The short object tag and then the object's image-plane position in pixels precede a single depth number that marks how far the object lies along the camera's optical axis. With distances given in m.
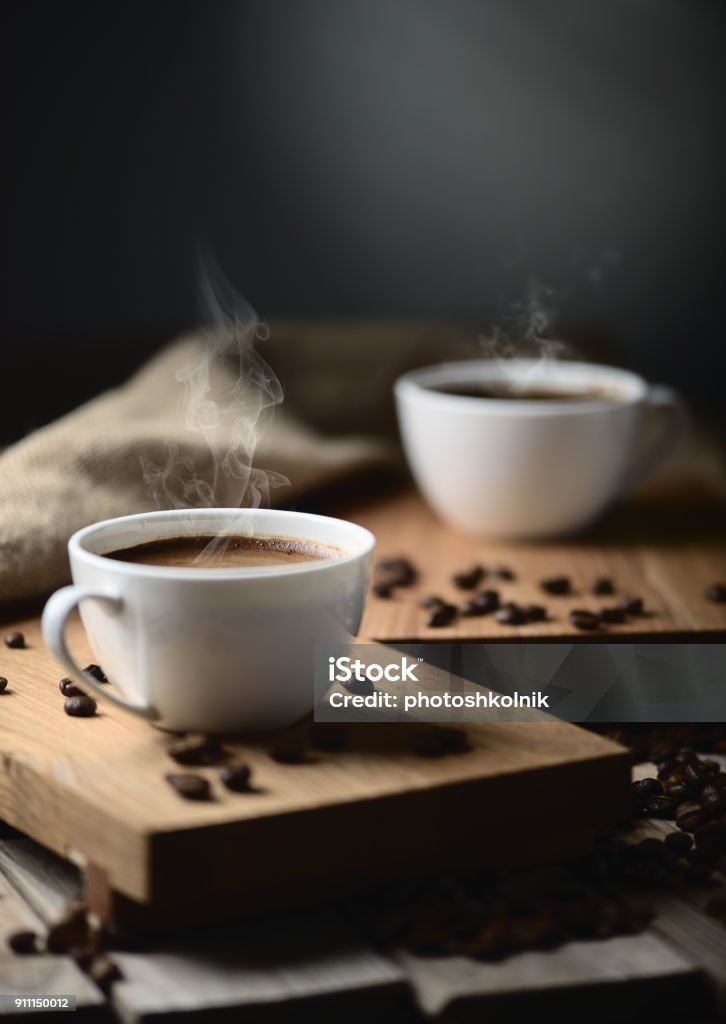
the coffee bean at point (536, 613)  1.11
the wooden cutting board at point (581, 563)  1.10
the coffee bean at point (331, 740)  0.97
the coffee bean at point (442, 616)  1.10
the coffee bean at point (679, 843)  0.99
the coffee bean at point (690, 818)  1.00
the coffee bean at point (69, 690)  1.02
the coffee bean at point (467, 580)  1.15
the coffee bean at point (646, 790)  1.02
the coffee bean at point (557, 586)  1.14
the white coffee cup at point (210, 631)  0.96
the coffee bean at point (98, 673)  1.03
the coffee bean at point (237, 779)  0.94
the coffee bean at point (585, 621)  1.10
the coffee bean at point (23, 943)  0.94
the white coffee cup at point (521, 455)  1.19
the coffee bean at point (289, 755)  0.96
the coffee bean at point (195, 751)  0.96
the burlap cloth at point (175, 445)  1.12
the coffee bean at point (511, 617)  1.10
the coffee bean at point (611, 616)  1.11
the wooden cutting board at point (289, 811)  0.93
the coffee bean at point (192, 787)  0.94
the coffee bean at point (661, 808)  1.01
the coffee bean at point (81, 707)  0.99
